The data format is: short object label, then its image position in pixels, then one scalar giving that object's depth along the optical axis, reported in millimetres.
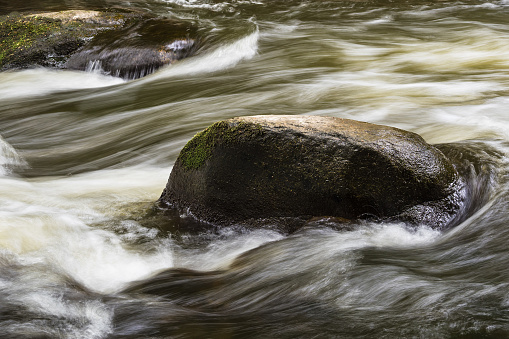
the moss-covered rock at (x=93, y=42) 7836
